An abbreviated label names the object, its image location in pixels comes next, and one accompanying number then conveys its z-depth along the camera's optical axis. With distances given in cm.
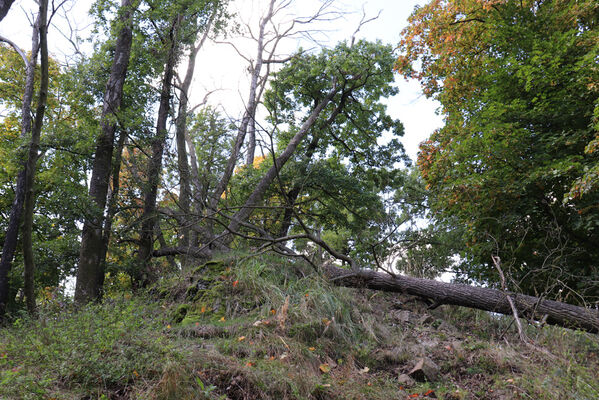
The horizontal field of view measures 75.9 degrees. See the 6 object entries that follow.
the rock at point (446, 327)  590
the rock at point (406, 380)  417
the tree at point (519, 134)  762
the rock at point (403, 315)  604
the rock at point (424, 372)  425
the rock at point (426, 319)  607
